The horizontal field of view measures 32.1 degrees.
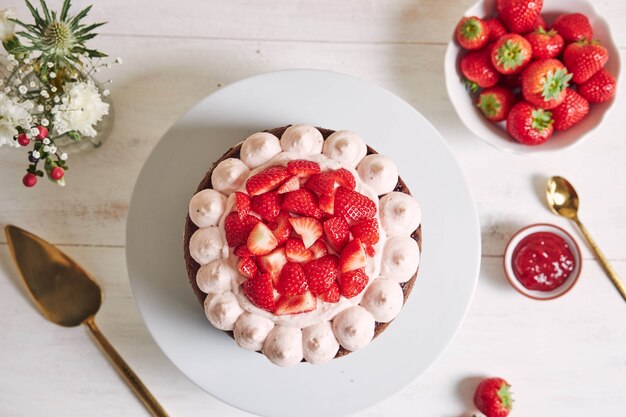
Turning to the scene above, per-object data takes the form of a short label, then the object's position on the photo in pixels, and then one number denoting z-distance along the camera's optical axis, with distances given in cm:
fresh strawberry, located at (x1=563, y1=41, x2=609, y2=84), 101
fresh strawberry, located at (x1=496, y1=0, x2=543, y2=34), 102
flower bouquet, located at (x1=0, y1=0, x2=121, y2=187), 91
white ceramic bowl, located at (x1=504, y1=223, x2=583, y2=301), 105
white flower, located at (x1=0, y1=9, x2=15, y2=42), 91
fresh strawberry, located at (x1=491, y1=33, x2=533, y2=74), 101
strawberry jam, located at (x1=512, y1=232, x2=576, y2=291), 105
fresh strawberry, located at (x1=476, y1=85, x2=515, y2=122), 103
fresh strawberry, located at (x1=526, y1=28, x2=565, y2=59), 102
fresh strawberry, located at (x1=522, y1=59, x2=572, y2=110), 101
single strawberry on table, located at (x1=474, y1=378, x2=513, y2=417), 105
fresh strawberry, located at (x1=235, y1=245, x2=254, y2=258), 92
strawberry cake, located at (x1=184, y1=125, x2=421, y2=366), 92
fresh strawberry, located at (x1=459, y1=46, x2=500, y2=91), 103
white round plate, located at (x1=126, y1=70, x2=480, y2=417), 100
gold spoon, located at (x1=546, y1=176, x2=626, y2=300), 107
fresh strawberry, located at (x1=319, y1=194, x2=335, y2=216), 92
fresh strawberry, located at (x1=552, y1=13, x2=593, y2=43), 103
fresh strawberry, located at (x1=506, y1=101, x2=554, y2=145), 102
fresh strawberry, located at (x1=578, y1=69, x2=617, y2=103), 102
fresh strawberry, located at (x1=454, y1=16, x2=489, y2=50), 102
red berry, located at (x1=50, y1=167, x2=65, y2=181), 95
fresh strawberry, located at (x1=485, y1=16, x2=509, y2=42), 103
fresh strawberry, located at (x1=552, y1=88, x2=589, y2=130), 102
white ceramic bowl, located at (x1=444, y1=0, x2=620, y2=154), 103
